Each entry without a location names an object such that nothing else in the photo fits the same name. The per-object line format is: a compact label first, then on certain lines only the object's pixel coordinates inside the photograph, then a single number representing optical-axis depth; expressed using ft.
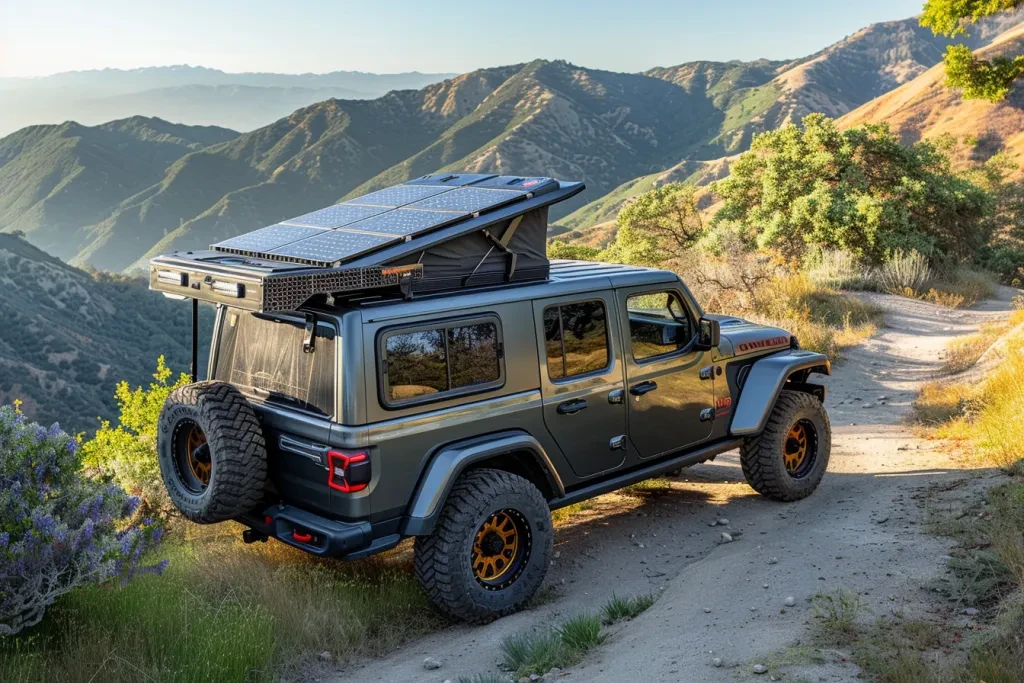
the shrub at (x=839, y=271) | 58.44
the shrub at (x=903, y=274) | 58.59
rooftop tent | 15.28
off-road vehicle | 15.65
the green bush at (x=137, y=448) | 29.12
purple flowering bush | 13.82
